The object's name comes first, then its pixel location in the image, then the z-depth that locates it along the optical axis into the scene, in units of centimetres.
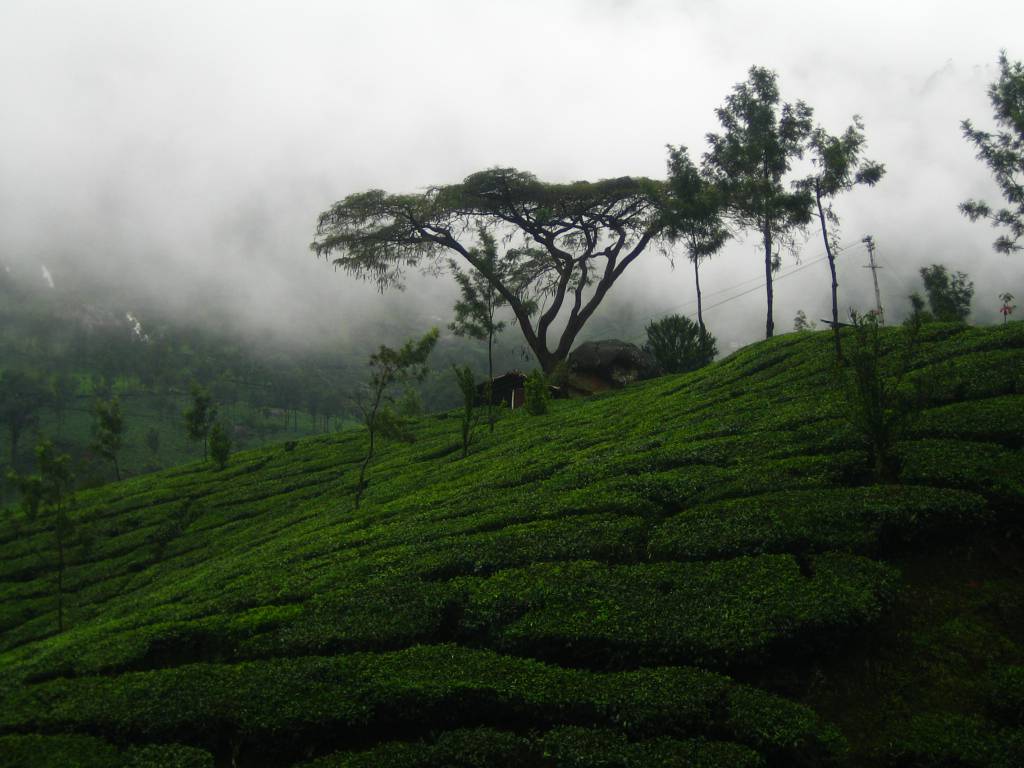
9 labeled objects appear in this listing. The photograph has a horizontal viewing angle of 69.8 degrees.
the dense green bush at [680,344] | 4603
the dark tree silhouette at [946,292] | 4670
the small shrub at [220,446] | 4569
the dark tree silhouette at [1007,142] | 3866
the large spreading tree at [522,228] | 4516
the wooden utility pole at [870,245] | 5658
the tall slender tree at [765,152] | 3212
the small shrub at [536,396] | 3888
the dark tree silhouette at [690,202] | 4197
